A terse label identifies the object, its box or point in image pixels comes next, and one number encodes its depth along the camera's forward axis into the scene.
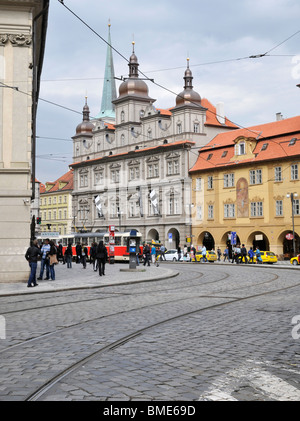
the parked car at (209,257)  52.22
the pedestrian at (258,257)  45.84
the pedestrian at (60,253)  40.24
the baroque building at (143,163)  64.56
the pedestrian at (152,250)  44.38
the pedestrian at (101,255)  25.41
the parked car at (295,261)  40.09
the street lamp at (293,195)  51.30
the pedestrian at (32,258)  18.44
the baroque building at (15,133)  20.47
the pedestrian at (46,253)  22.42
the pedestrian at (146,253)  39.32
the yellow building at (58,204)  94.06
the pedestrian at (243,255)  44.02
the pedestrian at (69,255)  34.25
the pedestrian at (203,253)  49.72
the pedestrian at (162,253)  53.84
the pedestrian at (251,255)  45.34
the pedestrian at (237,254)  43.76
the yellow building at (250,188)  53.38
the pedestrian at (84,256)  33.74
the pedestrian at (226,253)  53.15
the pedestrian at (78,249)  39.09
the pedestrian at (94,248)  29.80
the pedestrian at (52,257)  22.38
